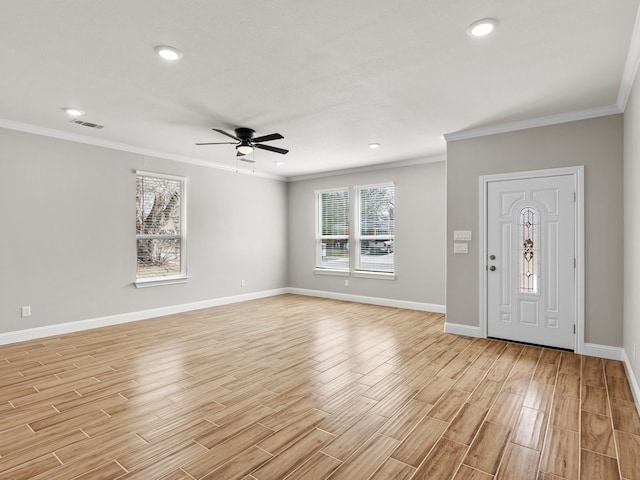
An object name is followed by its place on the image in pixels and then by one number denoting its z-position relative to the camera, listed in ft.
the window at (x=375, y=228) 22.68
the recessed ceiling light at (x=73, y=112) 13.15
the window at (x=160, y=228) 19.01
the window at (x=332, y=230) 24.89
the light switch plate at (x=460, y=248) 15.80
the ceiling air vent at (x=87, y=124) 14.51
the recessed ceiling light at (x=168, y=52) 8.79
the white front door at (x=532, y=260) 13.53
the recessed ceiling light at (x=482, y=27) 7.70
